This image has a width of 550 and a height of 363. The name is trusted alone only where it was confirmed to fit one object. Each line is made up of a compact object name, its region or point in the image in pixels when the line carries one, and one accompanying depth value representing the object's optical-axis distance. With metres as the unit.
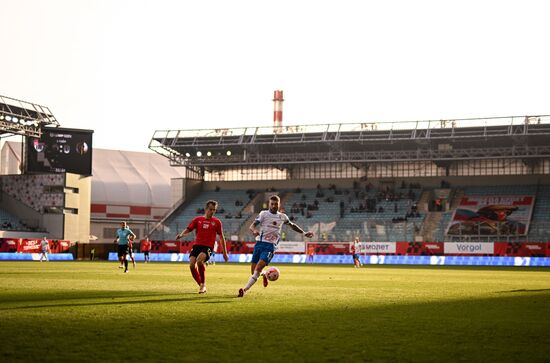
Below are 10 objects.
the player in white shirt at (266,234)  19.31
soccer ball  21.26
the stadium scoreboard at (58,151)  73.44
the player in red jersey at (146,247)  60.84
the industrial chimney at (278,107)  97.62
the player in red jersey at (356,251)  53.12
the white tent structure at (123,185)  102.75
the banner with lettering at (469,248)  65.56
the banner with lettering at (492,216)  71.31
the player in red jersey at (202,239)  20.55
